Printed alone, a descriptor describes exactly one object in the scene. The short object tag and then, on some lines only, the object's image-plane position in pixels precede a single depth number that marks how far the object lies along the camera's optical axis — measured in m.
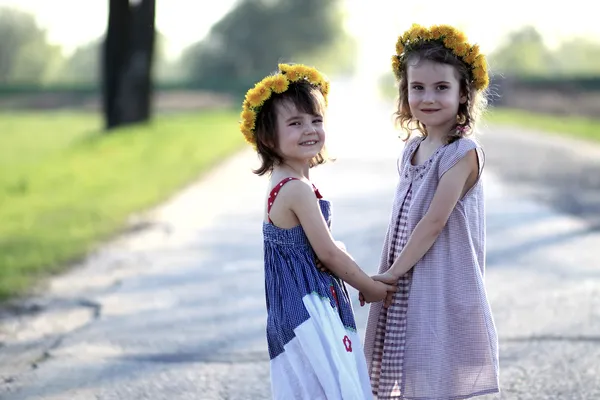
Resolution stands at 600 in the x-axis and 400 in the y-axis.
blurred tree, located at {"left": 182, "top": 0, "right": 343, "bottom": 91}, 74.38
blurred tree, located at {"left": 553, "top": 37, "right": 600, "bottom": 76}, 115.25
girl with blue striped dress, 3.03
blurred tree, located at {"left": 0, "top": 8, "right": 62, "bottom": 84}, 96.81
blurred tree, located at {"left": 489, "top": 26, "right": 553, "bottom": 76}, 89.12
